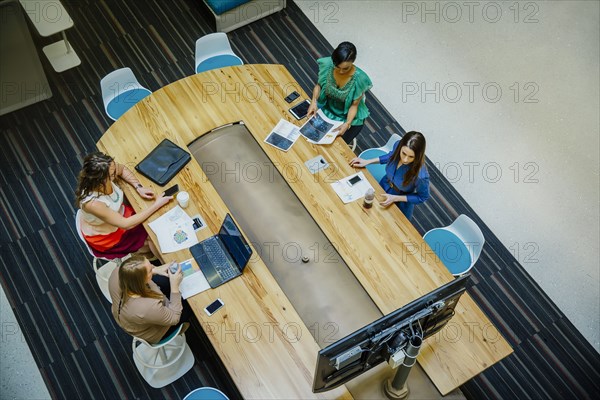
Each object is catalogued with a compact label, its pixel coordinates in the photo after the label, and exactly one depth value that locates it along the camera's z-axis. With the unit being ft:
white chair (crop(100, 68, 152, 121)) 18.11
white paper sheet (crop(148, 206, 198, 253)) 14.98
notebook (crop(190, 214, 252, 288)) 14.40
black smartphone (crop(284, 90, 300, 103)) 17.63
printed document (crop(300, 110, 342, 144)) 16.88
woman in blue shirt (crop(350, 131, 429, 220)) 15.05
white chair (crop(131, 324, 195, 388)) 15.98
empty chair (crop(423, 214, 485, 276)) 16.22
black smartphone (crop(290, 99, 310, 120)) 17.29
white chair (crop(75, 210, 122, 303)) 17.33
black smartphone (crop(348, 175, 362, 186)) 16.15
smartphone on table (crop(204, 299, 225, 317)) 14.06
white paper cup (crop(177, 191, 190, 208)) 15.35
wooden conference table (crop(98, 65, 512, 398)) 13.53
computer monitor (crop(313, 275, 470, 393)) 11.35
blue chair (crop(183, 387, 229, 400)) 14.39
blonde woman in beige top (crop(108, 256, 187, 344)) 12.88
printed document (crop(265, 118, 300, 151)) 16.76
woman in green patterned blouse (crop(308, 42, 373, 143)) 17.08
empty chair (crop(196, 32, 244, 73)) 19.42
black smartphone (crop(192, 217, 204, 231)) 15.28
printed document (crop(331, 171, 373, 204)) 15.94
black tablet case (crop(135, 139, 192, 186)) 15.97
